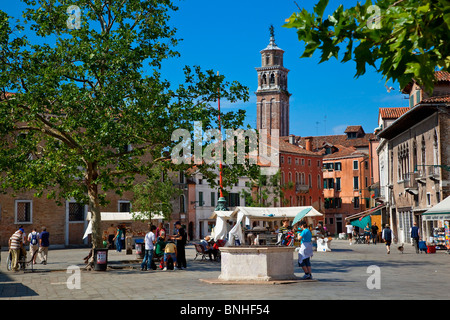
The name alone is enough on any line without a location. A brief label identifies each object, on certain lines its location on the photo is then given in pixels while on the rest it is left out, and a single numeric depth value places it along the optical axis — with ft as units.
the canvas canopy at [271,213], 123.75
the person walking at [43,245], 82.20
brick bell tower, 413.80
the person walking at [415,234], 104.64
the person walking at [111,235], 131.76
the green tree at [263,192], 225.76
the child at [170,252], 69.31
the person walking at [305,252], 53.47
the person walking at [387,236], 102.50
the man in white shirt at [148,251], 67.87
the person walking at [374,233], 152.87
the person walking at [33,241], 79.82
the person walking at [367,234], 154.81
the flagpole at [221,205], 104.42
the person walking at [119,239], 119.14
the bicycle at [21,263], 71.15
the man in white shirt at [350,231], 157.07
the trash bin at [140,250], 90.02
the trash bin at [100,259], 67.87
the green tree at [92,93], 65.00
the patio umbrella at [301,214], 120.59
